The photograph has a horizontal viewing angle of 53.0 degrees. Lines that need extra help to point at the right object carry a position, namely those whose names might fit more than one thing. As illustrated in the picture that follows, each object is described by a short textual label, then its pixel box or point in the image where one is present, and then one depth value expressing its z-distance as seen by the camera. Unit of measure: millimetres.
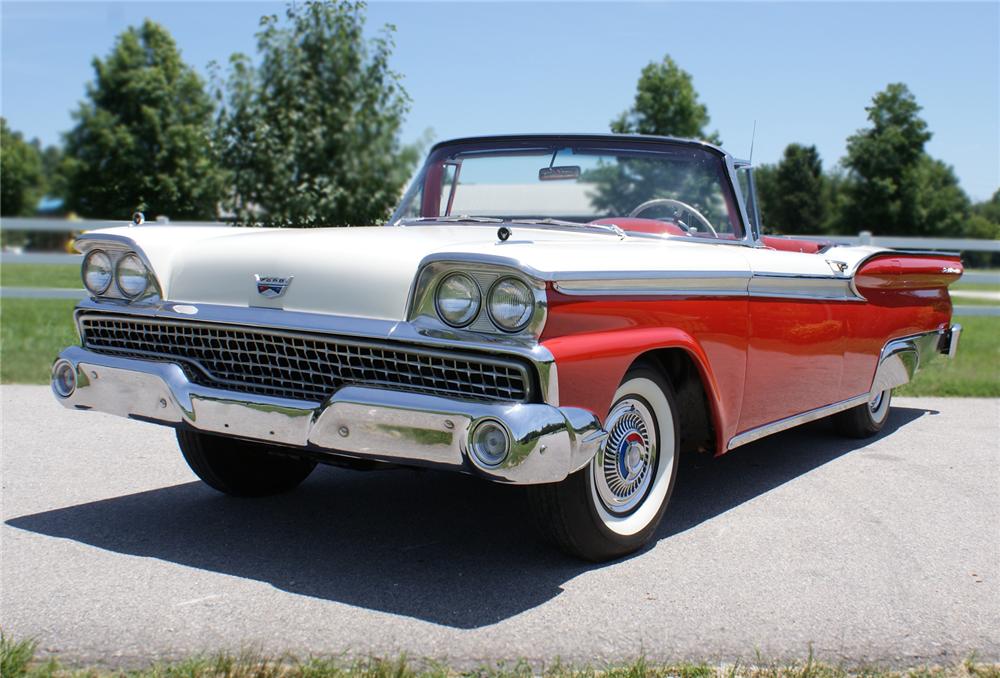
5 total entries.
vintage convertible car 2902
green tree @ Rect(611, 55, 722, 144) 32406
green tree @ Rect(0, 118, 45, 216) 37000
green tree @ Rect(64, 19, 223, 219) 45625
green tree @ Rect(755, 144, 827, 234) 71125
